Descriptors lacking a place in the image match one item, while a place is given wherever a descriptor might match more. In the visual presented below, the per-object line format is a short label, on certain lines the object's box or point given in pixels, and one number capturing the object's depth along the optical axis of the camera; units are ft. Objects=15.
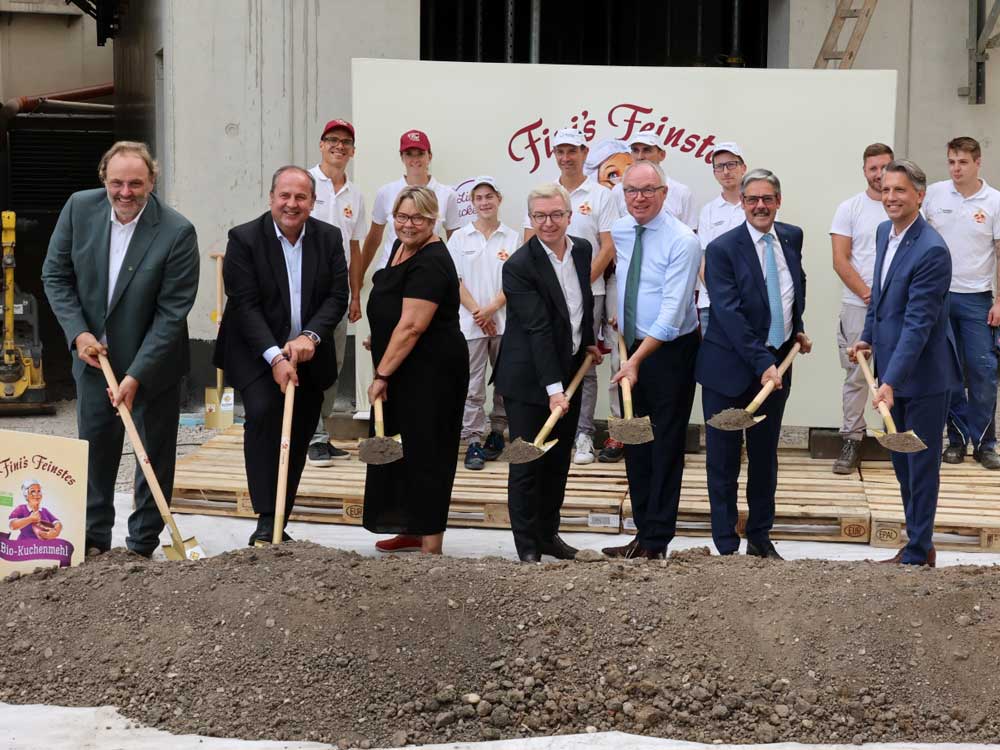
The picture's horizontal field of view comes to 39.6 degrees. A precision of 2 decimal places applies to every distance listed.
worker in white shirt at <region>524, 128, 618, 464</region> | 24.48
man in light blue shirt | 19.13
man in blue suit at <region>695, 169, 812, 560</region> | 18.95
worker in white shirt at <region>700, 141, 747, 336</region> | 23.98
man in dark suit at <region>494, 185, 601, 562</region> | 19.17
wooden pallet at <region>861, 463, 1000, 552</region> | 21.03
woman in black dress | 19.19
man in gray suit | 18.80
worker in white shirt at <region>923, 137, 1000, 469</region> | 24.38
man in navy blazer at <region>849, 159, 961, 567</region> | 18.12
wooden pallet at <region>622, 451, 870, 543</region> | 21.66
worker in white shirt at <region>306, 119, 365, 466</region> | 24.54
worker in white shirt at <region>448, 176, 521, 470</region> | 24.61
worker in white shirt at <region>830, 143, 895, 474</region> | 24.08
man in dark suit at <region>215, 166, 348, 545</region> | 19.36
